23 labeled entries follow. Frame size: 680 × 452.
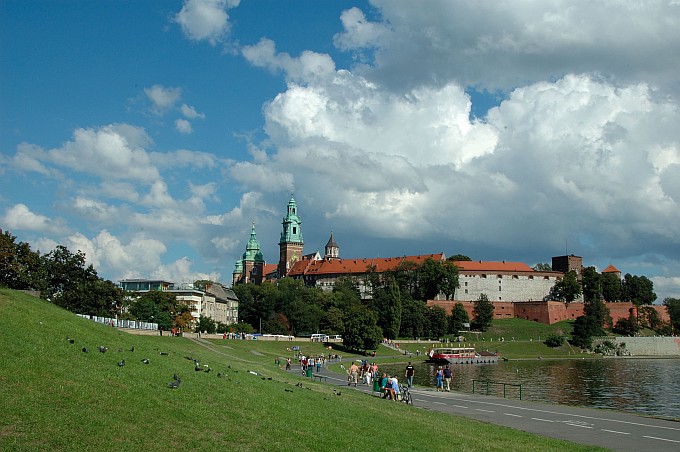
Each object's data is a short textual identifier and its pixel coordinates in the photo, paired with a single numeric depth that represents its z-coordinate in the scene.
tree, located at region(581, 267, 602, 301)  161.75
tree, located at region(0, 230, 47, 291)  56.88
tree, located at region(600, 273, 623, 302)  167.75
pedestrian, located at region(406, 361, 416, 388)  37.45
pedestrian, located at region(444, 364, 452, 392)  41.78
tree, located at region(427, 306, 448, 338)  133.25
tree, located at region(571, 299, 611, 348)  129.88
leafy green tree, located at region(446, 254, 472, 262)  185.76
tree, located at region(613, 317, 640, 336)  145.88
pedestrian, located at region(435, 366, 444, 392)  41.81
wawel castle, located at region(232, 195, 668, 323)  155.75
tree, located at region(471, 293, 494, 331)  144.62
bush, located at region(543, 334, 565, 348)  126.81
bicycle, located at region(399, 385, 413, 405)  30.17
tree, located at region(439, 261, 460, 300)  156.00
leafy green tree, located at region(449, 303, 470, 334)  138.75
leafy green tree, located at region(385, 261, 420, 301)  160.25
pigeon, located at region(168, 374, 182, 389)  18.61
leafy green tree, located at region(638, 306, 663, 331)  154.00
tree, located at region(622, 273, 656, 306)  173.88
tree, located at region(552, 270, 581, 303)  164.88
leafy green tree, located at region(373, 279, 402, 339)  120.25
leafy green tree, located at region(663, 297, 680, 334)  156.62
